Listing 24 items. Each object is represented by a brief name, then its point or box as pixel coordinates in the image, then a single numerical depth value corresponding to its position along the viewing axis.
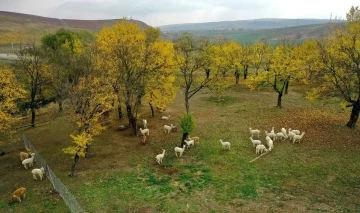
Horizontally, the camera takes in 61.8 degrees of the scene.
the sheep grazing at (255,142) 30.77
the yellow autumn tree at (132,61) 33.47
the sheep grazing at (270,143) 30.02
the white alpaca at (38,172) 25.72
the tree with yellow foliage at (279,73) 44.19
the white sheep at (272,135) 32.53
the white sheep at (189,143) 31.66
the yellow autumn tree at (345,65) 33.16
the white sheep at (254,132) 33.96
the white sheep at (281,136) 32.62
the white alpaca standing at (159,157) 28.50
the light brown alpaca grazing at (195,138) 33.06
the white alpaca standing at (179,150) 29.88
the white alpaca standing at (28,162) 28.12
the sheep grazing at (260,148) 29.36
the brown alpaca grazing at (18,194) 22.69
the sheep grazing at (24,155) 29.72
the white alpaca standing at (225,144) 30.66
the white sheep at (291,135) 32.14
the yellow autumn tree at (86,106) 25.52
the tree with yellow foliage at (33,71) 41.50
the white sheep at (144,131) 35.47
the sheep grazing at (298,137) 31.83
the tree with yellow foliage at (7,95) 29.08
